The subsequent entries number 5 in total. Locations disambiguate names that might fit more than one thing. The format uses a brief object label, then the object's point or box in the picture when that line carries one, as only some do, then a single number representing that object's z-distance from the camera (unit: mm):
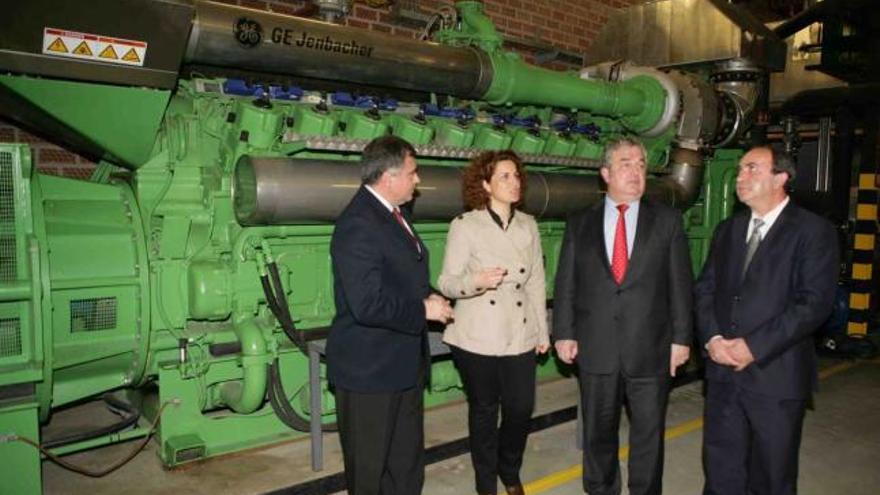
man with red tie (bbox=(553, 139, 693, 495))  3012
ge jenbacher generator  3014
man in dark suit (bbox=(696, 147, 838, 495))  2844
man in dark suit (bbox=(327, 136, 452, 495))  2504
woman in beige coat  3049
